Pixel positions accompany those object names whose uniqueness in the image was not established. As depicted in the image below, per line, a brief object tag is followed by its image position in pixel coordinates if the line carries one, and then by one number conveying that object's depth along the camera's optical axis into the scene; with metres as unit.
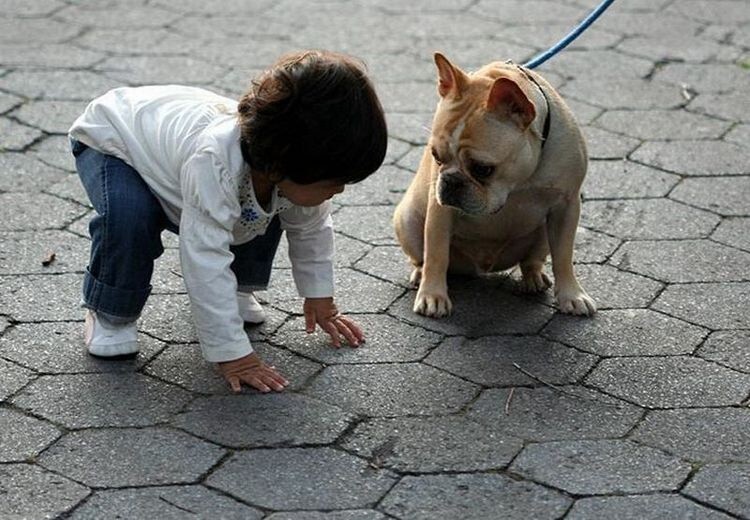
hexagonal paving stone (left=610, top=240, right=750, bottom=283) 8.76
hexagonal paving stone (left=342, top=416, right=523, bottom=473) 6.69
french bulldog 7.57
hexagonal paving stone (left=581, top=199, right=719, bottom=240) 9.35
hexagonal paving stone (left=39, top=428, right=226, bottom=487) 6.50
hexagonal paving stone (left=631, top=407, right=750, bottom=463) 6.82
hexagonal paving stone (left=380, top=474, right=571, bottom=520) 6.29
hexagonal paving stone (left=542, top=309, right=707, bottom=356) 7.88
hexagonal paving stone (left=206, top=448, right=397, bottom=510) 6.36
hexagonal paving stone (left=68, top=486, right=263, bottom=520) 6.21
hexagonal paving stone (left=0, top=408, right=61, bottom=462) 6.66
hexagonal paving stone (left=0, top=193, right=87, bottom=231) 9.19
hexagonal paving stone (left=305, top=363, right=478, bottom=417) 7.21
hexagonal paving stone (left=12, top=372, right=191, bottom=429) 7.01
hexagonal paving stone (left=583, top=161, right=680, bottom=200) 9.94
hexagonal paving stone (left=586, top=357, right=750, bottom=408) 7.34
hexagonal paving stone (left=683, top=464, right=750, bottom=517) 6.38
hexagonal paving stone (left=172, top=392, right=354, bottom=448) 6.88
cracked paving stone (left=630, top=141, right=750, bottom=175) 10.28
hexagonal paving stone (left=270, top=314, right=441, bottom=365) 7.73
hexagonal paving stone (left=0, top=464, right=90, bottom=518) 6.22
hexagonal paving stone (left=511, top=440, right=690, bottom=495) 6.51
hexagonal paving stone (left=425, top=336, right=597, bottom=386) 7.57
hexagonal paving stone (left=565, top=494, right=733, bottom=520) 6.29
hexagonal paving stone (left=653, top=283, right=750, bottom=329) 8.20
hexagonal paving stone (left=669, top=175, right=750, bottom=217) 9.71
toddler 6.74
